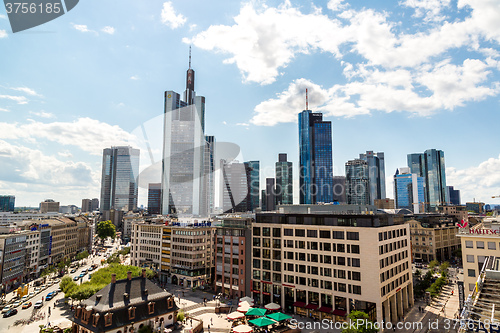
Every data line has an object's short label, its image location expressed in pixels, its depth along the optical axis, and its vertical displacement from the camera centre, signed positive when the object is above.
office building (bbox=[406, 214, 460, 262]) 129.12 -18.15
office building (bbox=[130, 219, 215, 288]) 94.50 -17.44
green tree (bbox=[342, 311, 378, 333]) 44.72 -19.31
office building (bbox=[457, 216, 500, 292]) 55.60 -9.64
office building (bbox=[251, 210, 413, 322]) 57.00 -13.87
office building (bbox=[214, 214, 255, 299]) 77.44 -15.32
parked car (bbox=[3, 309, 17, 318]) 65.68 -25.09
